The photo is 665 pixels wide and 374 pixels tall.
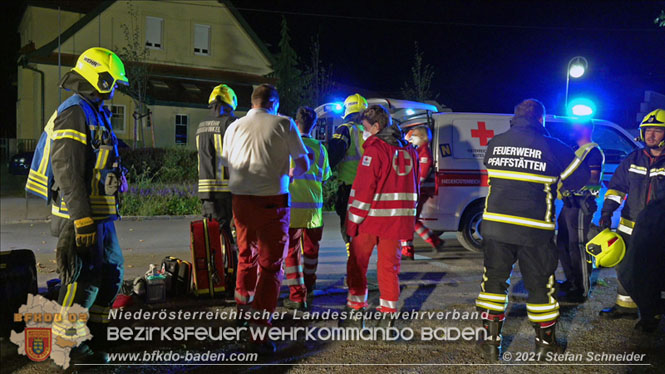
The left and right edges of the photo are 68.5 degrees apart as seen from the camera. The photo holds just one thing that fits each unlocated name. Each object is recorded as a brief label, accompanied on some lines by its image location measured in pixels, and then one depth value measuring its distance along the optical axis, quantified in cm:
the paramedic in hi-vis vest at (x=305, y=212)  492
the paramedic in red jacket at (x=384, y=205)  424
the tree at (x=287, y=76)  1772
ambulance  752
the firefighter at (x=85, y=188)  346
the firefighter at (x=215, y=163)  515
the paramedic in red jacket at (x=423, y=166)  694
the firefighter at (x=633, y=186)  477
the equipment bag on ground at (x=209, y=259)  506
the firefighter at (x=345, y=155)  552
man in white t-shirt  402
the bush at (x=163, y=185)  1110
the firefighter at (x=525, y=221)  384
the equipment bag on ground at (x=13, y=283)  377
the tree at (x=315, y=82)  1720
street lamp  935
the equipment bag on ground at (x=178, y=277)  525
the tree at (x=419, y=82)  1966
